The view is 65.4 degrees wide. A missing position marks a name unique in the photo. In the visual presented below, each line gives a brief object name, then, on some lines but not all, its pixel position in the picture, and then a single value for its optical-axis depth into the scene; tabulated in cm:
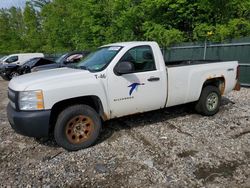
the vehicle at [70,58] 949
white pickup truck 313
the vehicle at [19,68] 1140
